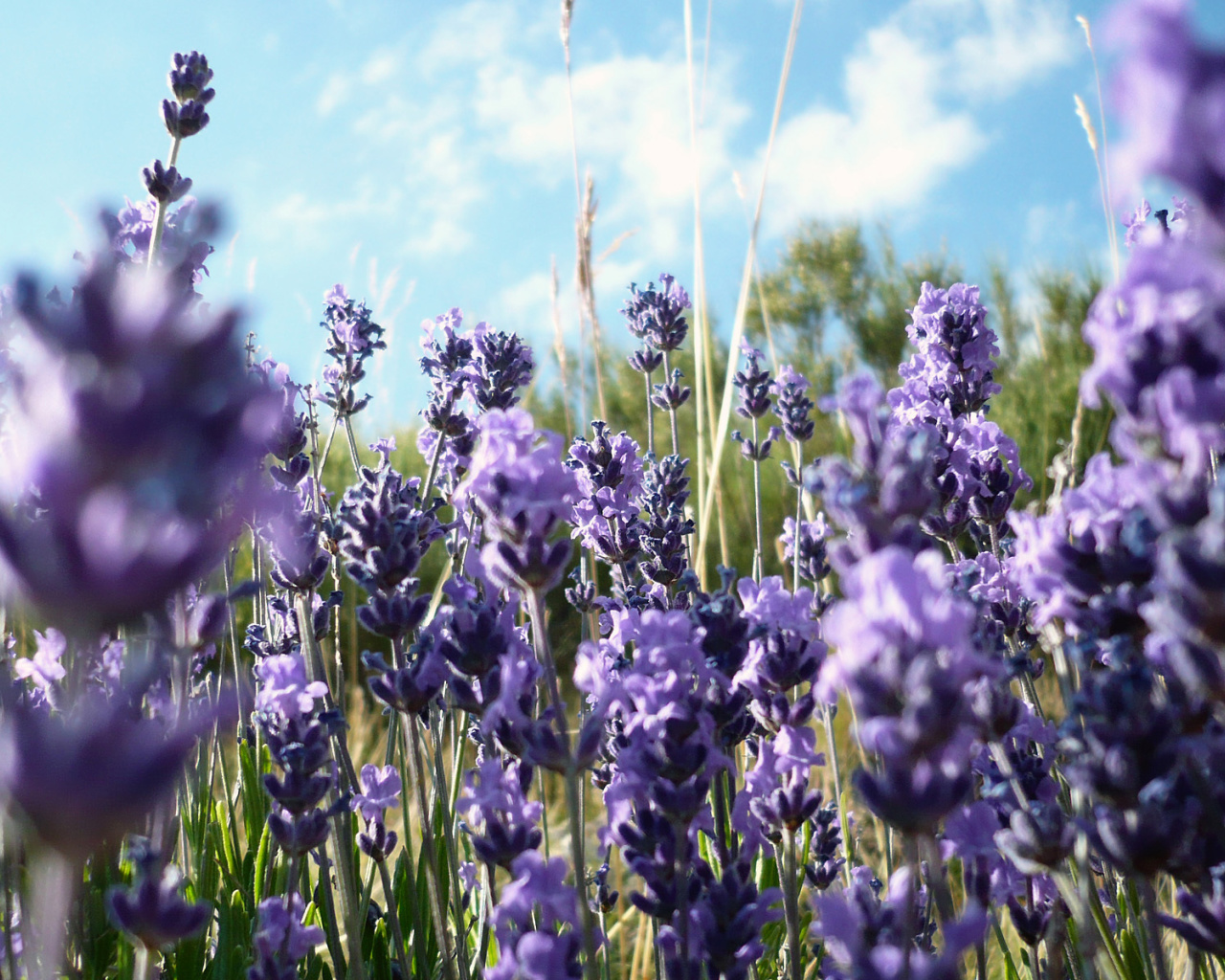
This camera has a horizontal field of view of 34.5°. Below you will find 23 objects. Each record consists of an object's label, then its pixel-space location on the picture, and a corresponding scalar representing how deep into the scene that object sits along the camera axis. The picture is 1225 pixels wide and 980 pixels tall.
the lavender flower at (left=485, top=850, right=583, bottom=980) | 0.32
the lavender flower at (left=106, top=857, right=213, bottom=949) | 0.33
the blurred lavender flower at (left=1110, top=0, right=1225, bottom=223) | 0.27
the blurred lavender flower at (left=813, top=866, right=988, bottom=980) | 0.29
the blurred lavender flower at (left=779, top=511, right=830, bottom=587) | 0.54
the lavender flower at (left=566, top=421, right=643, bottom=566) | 0.50
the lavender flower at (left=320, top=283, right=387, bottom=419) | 0.57
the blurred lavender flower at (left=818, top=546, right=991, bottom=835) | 0.28
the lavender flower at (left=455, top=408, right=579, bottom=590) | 0.33
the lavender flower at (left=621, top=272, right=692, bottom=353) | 0.65
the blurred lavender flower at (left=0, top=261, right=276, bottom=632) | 0.25
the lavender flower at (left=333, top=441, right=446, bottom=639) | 0.38
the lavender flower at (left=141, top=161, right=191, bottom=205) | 0.48
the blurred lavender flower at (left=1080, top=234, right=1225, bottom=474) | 0.28
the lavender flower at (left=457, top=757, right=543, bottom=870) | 0.35
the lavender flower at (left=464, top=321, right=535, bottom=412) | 0.50
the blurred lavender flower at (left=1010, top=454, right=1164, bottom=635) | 0.31
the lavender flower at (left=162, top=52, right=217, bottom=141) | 0.50
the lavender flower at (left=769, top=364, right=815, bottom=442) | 0.58
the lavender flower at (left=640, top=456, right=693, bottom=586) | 0.48
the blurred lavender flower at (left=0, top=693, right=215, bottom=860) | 0.25
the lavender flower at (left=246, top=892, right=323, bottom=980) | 0.36
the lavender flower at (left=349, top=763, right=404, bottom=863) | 0.43
